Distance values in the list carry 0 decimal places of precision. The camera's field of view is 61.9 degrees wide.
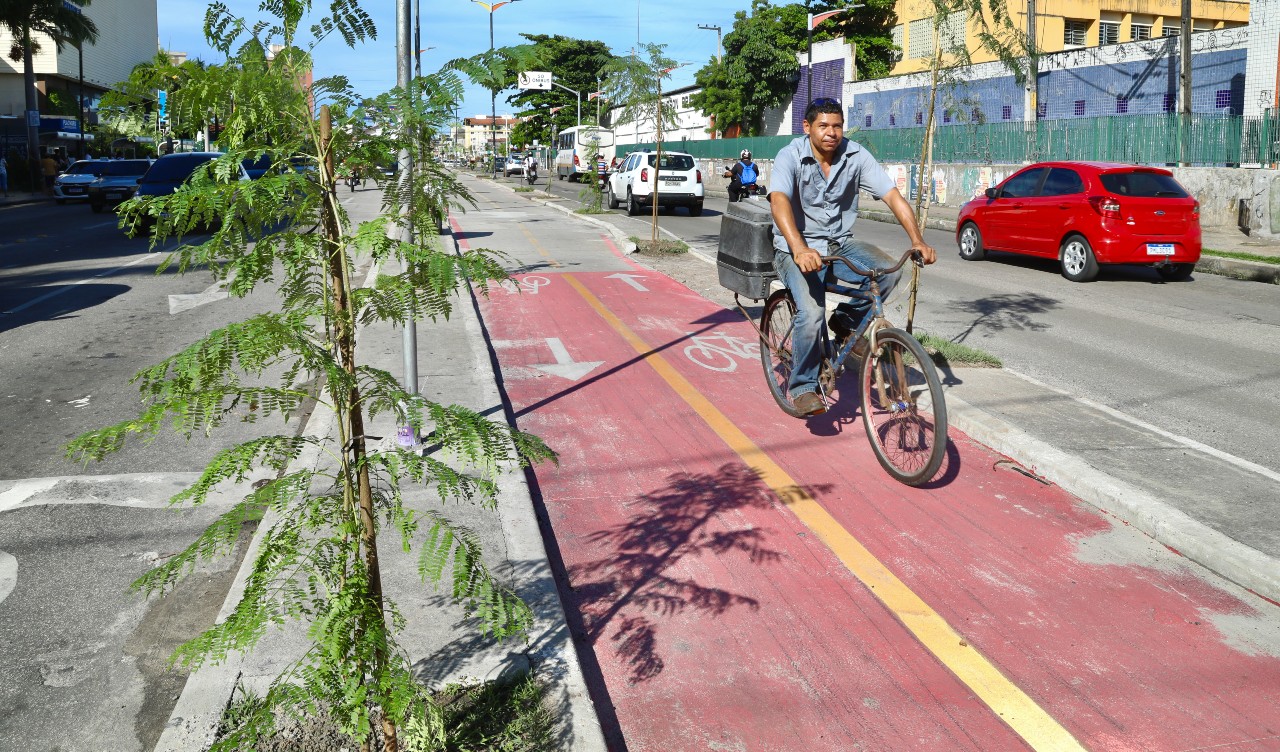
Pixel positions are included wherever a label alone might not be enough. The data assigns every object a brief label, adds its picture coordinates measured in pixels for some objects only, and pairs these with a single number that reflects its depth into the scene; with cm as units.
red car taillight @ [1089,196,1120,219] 1427
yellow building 4691
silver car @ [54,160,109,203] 3584
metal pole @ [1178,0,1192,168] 2628
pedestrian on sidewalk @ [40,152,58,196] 4302
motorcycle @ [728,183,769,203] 2081
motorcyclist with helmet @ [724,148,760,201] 2272
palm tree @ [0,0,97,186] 4156
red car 1422
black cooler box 716
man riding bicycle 613
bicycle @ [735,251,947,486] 544
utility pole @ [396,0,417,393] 611
